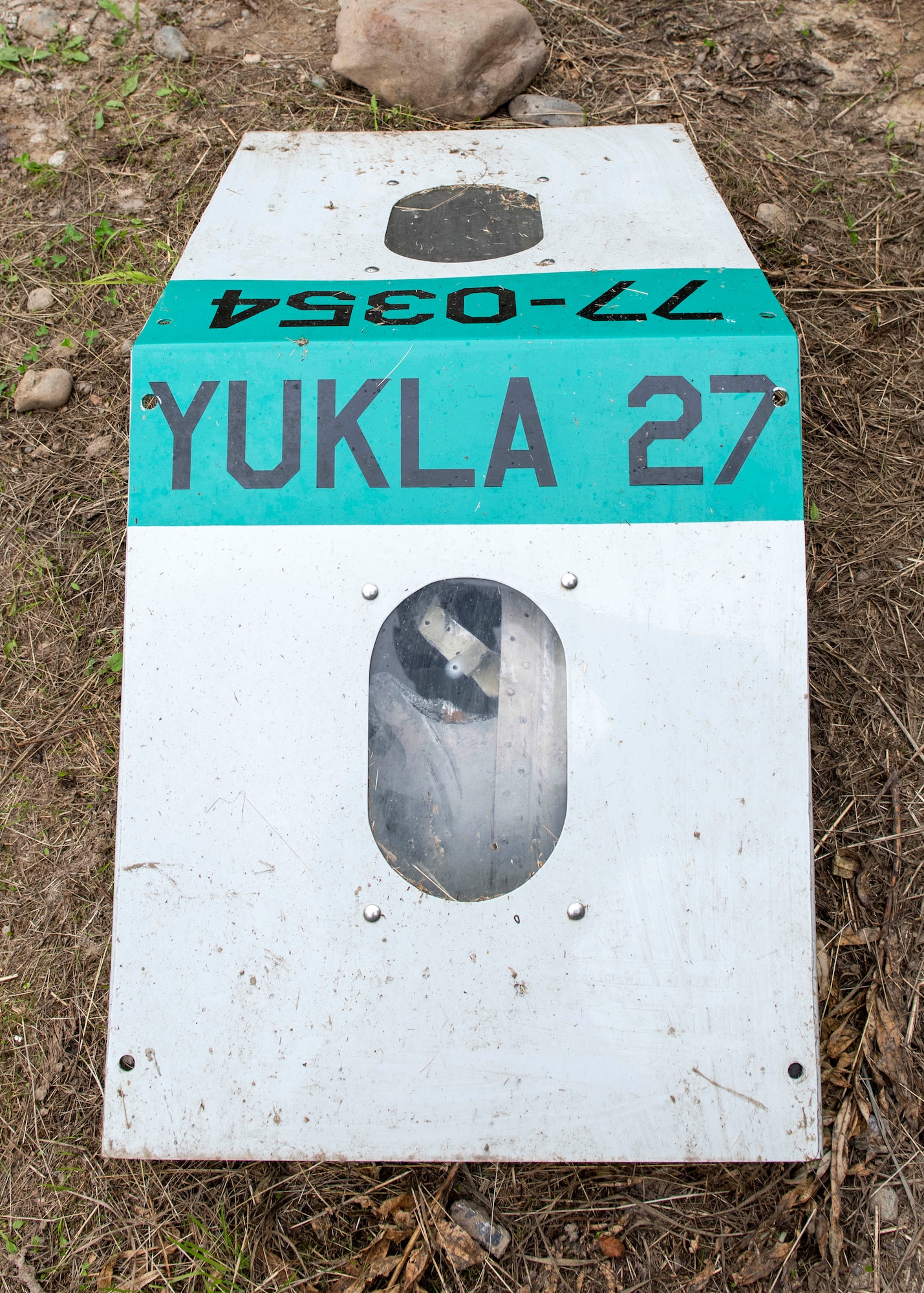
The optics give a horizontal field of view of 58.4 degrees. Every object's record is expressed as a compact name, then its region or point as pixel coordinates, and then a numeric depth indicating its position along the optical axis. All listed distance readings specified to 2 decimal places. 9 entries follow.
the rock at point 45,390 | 1.67
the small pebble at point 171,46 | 1.90
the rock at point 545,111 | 1.80
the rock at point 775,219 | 1.74
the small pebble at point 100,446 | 1.67
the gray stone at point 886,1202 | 1.26
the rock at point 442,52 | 1.68
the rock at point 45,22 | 1.91
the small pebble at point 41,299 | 1.74
